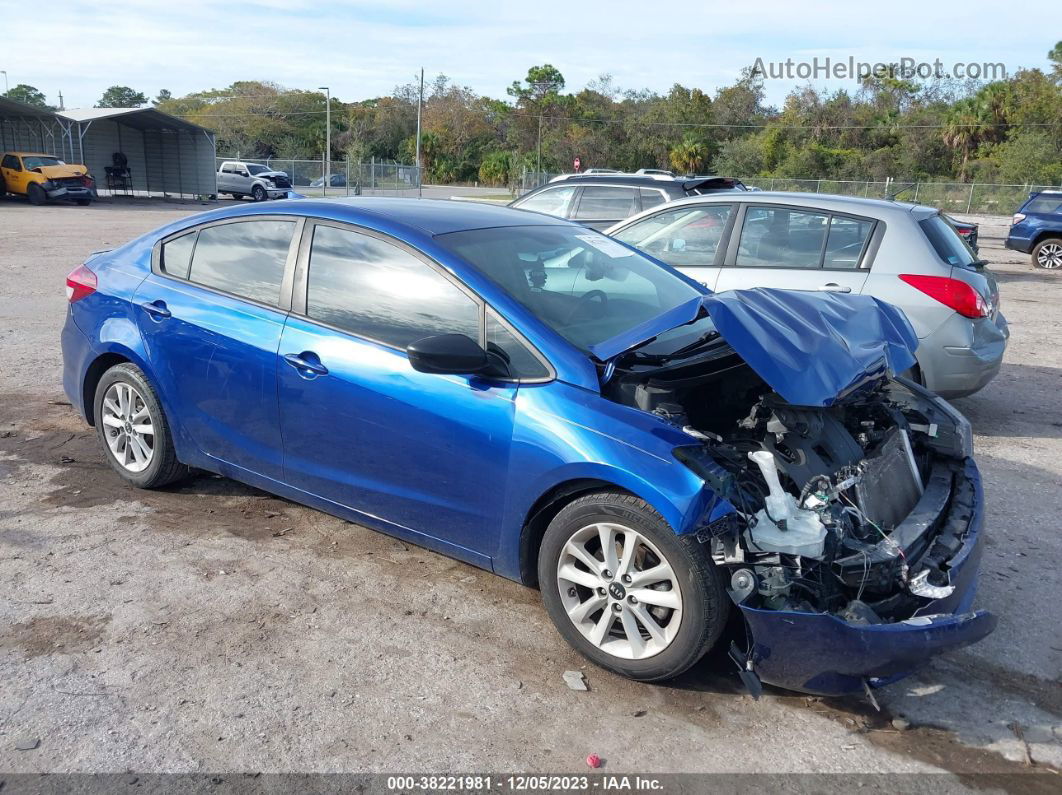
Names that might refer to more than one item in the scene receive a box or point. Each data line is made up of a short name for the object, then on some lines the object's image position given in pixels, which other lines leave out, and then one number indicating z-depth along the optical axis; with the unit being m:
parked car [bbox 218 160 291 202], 40.47
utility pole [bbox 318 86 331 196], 43.53
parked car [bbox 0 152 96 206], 31.83
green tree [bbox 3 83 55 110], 113.31
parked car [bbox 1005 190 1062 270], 19.64
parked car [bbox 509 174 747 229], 10.91
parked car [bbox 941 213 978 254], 15.26
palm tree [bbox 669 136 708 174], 61.88
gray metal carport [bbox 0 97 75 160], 36.91
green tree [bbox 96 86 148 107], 119.62
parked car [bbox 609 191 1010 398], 6.46
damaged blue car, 3.09
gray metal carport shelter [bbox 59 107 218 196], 38.53
